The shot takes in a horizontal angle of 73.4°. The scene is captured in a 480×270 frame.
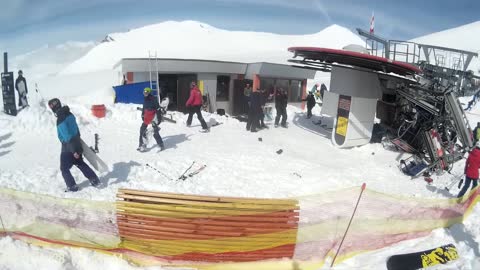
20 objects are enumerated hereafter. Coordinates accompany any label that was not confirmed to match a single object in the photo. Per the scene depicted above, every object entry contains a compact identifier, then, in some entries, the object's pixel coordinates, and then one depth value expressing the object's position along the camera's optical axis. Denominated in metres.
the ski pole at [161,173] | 7.49
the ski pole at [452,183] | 8.64
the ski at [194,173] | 7.57
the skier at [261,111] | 12.30
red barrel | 11.57
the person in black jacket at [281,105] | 13.72
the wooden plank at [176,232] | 4.38
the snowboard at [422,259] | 4.25
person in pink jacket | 11.55
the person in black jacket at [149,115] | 8.73
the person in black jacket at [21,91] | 11.48
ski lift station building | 14.81
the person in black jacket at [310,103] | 17.02
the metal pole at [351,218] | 4.86
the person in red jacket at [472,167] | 7.54
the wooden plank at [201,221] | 4.36
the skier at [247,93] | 16.24
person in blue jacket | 5.92
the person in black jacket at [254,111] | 12.18
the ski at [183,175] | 7.54
